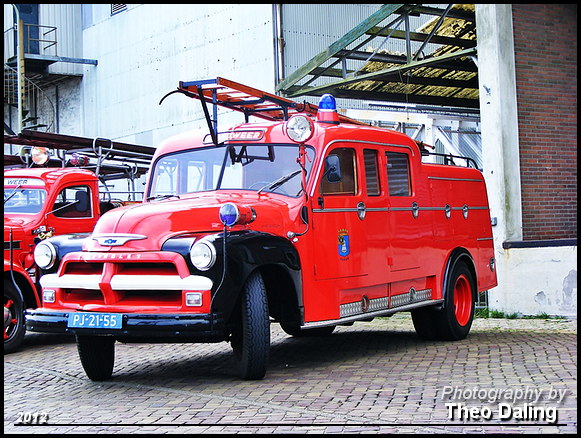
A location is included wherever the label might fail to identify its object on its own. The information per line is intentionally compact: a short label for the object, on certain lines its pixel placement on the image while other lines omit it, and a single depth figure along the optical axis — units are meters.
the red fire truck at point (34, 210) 9.84
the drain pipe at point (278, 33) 16.95
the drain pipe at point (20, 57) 24.28
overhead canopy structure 13.66
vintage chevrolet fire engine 6.41
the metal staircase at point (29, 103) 25.81
